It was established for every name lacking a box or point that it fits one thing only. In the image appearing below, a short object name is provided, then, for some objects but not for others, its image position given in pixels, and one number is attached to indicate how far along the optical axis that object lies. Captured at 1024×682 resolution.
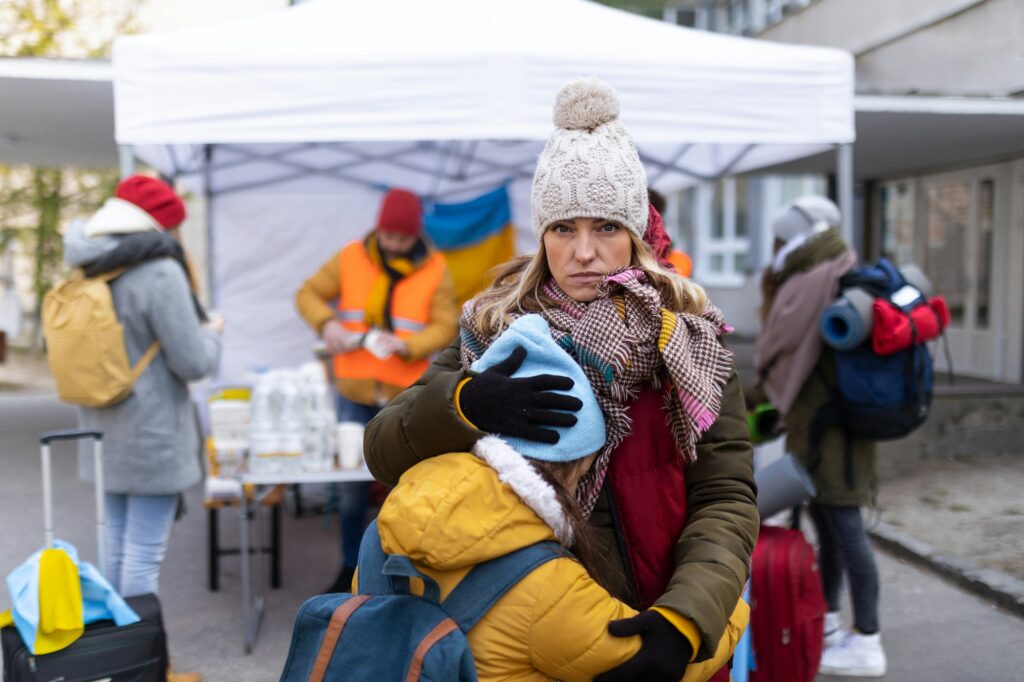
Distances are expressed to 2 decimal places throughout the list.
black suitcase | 2.76
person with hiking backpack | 3.62
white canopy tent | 3.92
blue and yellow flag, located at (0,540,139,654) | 2.76
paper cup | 4.00
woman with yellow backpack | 3.21
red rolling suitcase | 3.19
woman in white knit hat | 1.42
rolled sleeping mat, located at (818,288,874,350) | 3.43
